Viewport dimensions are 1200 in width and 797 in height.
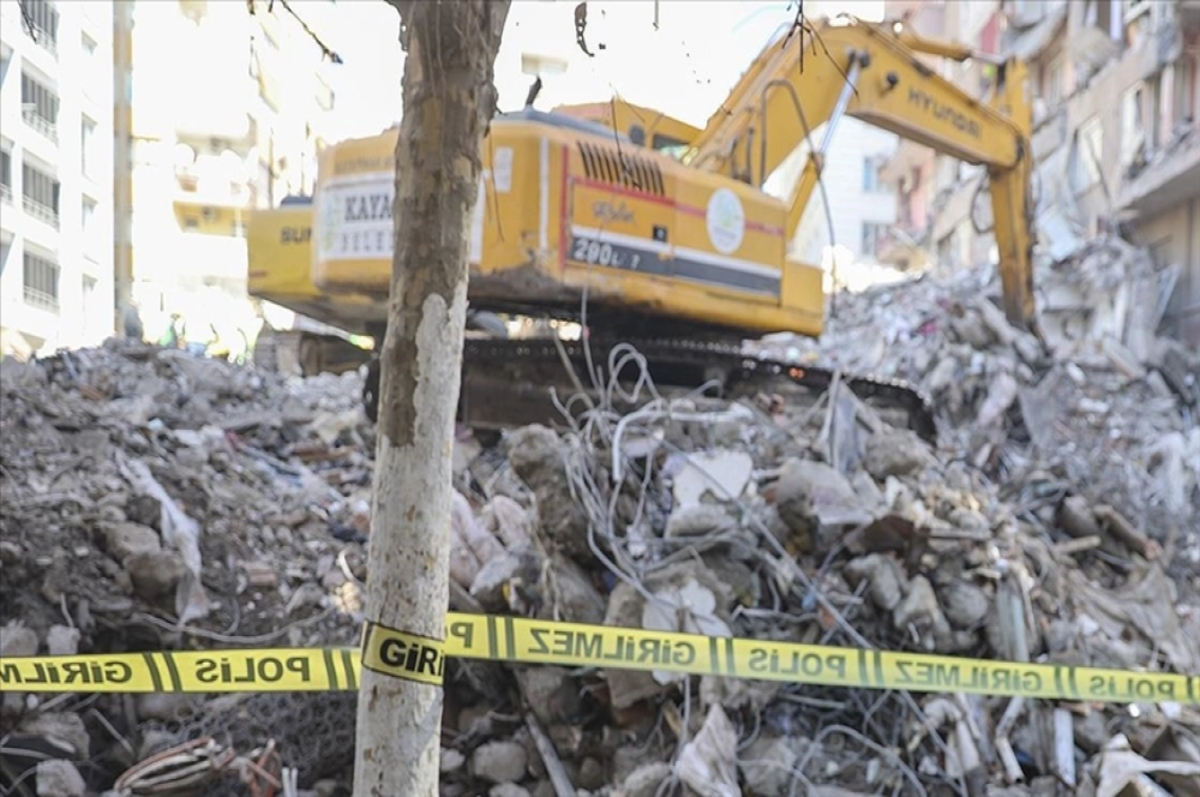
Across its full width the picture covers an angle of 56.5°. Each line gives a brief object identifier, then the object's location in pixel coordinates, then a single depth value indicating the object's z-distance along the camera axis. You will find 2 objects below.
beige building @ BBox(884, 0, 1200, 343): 20.33
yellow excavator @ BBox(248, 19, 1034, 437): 6.77
